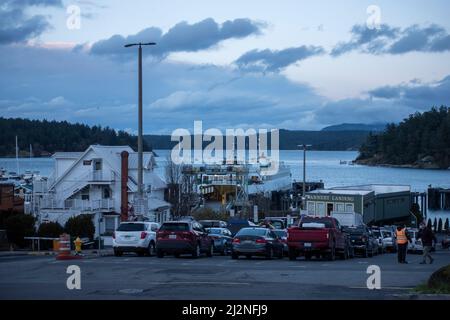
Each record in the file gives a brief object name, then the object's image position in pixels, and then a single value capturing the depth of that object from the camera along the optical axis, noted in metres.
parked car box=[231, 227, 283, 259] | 33.28
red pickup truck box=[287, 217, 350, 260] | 32.28
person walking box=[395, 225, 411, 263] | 31.05
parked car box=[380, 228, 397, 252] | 52.81
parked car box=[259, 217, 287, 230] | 52.78
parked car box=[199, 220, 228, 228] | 46.41
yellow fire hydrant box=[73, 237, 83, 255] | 33.53
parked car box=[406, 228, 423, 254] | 52.28
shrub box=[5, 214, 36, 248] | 45.12
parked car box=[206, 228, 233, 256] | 38.34
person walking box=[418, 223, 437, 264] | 31.50
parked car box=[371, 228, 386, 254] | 47.79
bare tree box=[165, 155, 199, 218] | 71.69
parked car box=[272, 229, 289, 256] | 37.35
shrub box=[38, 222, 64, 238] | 46.00
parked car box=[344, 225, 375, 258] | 39.97
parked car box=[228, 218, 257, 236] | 49.34
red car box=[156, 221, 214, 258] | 33.25
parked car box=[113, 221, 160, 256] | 34.34
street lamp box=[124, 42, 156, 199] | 39.88
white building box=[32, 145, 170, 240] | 62.81
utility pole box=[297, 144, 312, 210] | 72.01
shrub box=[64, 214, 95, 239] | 48.78
